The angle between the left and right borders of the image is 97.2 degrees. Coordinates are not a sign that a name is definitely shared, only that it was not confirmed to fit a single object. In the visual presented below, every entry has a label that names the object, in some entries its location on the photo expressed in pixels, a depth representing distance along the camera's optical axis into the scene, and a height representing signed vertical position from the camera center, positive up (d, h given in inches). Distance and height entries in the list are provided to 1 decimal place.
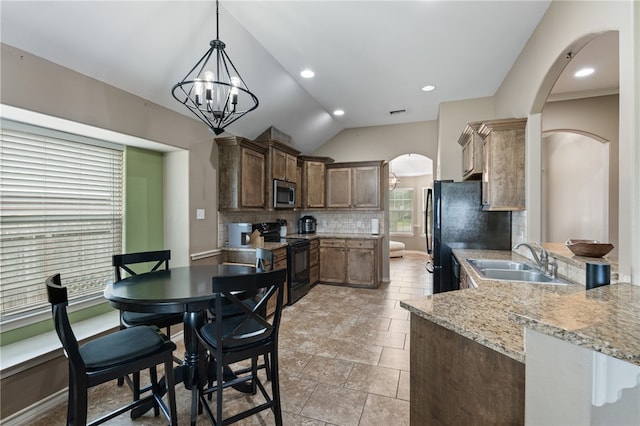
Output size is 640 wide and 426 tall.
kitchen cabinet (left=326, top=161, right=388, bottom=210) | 214.1 +22.4
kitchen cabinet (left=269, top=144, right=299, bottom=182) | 175.3 +32.9
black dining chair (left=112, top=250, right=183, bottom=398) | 80.0 -31.3
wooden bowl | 75.0 -9.7
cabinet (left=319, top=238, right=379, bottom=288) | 201.6 -35.1
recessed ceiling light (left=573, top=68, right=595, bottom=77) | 129.6 +65.9
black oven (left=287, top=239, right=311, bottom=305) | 170.2 -34.7
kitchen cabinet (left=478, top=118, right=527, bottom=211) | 110.9 +19.2
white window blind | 86.4 +0.2
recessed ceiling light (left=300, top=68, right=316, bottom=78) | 140.6 +71.1
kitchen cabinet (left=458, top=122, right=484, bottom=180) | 128.4 +29.6
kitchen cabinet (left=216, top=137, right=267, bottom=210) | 149.3 +22.1
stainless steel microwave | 177.2 +12.9
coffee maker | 152.8 -11.0
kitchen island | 30.0 -19.1
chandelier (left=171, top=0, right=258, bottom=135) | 78.6 +51.1
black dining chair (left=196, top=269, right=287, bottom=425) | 63.8 -30.6
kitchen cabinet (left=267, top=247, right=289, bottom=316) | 153.7 -29.0
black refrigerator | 134.4 -6.3
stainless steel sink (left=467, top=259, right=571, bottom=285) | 90.5 -20.4
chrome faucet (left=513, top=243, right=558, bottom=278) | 85.2 -15.7
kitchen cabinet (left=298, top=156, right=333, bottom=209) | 221.3 +25.5
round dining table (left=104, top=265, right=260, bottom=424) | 66.4 -20.1
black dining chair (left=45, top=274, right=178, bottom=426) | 56.6 -31.4
